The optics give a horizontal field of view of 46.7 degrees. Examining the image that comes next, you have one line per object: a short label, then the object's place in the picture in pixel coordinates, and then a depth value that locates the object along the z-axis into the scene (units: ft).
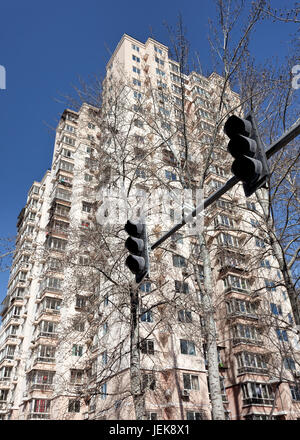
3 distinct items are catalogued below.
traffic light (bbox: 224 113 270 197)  10.84
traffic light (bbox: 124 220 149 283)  14.51
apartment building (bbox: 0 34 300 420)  46.29
